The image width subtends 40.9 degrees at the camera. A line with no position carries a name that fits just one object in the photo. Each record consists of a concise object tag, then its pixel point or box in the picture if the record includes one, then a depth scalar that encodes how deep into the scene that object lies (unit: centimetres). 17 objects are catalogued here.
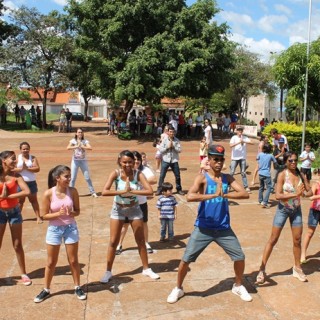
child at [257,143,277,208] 913
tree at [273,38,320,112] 1606
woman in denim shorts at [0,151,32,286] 511
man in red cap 460
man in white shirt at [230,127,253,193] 1023
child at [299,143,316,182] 1072
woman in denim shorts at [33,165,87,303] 471
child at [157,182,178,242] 662
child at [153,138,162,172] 1274
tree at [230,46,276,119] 3962
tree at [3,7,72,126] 2770
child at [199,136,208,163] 1204
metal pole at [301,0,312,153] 1486
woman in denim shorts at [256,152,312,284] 532
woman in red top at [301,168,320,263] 578
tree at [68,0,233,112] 2216
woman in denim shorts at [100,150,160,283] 507
